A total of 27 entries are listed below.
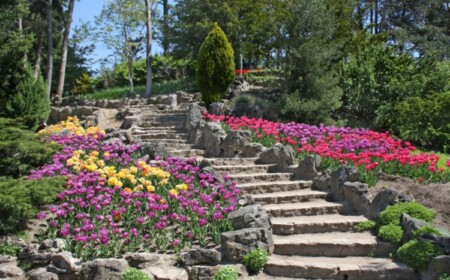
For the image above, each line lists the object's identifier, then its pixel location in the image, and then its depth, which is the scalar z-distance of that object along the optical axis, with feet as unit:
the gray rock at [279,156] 32.71
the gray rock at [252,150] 35.04
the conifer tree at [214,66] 50.78
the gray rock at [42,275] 20.35
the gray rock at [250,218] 22.88
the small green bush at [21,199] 21.94
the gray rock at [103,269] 19.98
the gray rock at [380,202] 25.34
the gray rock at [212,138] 36.46
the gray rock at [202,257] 21.09
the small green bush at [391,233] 22.70
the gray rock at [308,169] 30.76
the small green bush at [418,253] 20.29
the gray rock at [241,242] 21.40
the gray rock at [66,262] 20.54
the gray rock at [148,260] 21.02
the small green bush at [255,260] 21.17
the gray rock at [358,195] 26.58
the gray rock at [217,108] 47.88
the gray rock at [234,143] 35.22
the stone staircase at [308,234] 21.15
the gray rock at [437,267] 19.35
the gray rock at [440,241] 20.34
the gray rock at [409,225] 22.34
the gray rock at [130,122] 46.31
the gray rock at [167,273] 20.33
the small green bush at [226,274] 19.65
